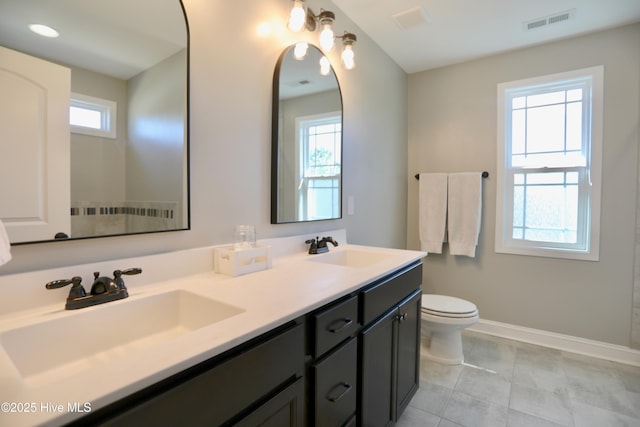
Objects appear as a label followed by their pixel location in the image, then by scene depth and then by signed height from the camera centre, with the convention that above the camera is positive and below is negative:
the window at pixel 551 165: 2.41 +0.37
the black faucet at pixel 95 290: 0.86 -0.24
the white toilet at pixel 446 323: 2.14 -0.79
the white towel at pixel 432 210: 2.93 -0.01
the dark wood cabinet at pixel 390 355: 1.27 -0.67
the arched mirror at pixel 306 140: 1.64 +0.40
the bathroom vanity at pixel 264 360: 0.53 -0.35
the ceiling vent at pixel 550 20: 2.12 +1.32
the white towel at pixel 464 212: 2.78 -0.02
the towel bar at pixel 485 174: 2.76 +0.31
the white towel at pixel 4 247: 0.60 -0.08
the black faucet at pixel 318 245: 1.75 -0.21
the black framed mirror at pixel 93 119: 0.84 +0.27
